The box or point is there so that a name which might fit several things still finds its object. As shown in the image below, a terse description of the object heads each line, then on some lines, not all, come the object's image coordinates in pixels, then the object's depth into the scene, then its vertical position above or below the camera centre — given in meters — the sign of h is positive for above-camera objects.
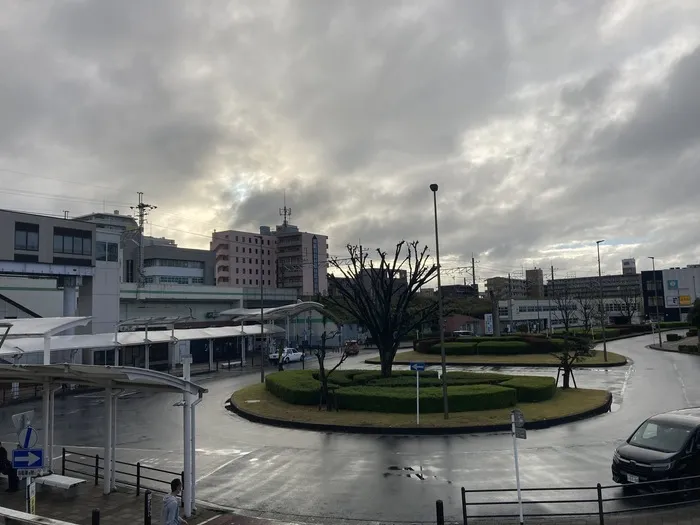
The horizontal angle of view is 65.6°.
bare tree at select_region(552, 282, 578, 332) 82.00 +0.76
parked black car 10.85 -2.91
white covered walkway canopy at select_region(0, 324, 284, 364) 30.20 -0.66
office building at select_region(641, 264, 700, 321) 87.94 +3.42
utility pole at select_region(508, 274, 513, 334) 78.88 -0.01
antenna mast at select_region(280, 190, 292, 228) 126.19 +25.36
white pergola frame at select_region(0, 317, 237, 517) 10.32 -1.23
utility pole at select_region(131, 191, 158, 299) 53.31 +11.61
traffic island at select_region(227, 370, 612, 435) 18.19 -3.43
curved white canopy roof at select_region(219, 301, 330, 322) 48.62 +1.15
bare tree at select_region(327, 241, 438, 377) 28.73 +0.55
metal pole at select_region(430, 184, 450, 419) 19.08 +0.80
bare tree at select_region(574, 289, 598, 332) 75.49 +1.54
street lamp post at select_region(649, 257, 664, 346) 86.69 +3.00
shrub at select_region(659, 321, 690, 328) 76.50 -1.79
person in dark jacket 12.69 -3.27
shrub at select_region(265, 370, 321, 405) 22.94 -2.82
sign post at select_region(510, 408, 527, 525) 10.26 -2.05
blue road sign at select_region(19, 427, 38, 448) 9.58 -1.87
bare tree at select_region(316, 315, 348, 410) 21.52 -2.79
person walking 8.43 -2.84
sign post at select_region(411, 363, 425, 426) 19.23 -1.73
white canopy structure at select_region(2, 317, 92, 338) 21.60 +0.26
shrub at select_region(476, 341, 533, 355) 44.62 -2.52
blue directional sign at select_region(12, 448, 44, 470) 9.09 -2.11
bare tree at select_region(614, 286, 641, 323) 100.19 +2.01
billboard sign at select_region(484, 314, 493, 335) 59.31 -0.49
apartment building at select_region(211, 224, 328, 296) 108.75 +13.78
